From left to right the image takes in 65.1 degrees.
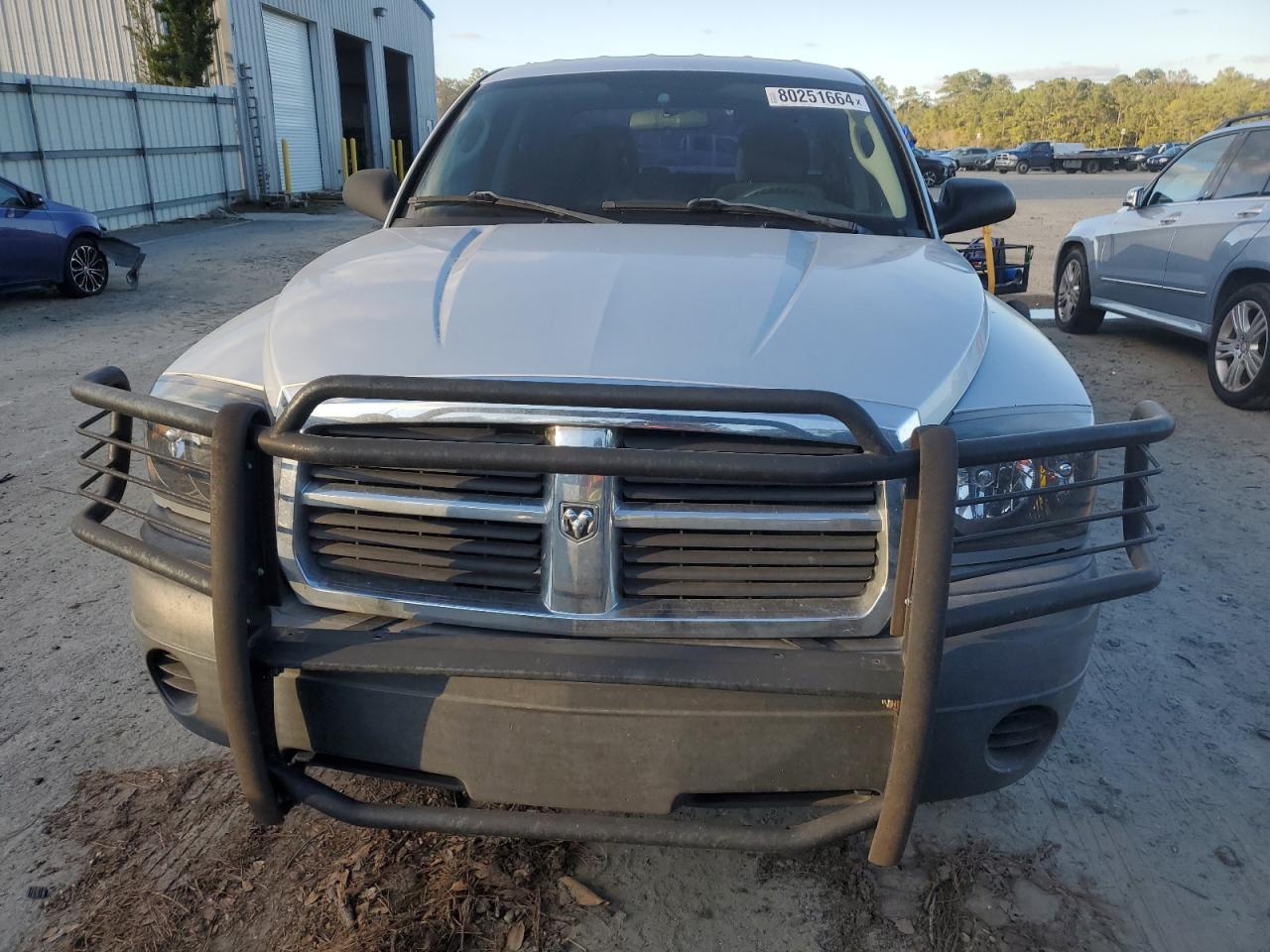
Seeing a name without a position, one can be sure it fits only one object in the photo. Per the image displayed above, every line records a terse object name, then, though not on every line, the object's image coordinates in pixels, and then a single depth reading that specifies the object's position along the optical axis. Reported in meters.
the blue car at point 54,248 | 10.19
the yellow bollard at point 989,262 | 8.57
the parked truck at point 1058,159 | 52.16
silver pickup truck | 1.74
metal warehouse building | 21.94
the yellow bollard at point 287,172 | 23.61
